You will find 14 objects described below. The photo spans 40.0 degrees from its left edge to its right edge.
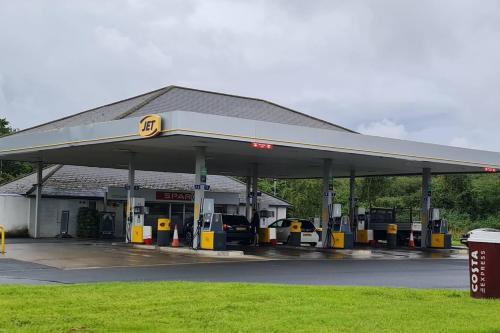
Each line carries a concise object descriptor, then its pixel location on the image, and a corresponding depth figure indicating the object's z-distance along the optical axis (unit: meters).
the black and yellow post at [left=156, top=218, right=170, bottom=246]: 27.39
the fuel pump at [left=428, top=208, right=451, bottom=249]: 33.62
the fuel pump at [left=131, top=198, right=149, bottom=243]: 29.09
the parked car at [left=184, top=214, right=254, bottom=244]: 30.94
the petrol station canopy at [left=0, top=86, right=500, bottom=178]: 22.61
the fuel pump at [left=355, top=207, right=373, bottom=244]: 35.28
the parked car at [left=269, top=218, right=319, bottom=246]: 33.22
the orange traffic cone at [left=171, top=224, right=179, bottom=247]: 27.02
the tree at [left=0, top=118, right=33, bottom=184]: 52.53
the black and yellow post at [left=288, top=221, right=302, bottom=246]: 32.54
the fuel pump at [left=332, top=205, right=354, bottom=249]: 29.55
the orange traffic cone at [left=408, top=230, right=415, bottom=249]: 34.77
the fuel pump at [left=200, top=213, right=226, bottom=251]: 24.67
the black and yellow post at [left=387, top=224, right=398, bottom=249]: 34.25
